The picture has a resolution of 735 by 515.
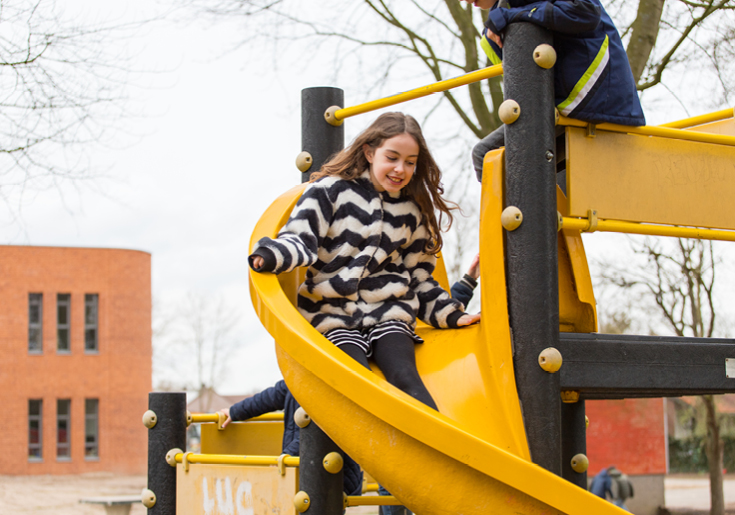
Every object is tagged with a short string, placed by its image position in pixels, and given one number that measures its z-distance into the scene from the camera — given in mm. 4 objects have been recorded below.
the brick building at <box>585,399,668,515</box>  21469
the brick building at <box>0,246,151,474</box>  26219
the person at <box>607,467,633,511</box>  13952
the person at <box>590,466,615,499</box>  13589
